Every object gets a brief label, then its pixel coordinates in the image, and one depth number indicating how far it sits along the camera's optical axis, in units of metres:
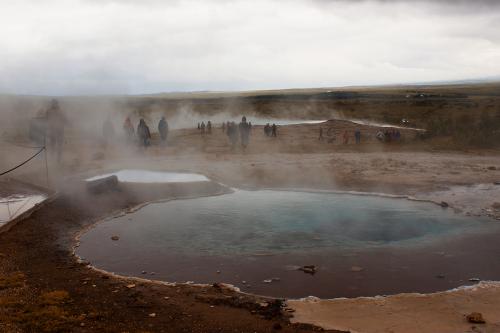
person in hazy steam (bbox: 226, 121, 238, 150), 23.78
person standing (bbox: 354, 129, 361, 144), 25.59
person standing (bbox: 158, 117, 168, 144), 23.19
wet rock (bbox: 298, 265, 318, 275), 7.59
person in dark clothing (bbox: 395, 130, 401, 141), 25.92
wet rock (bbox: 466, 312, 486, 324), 5.73
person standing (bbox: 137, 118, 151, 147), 22.34
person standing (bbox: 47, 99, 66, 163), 17.83
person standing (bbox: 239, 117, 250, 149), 23.91
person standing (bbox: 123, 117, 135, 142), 22.70
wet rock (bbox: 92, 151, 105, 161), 19.77
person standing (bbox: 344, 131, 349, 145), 25.62
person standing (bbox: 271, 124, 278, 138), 27.60
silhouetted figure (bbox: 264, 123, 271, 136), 28.03
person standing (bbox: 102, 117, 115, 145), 23.70
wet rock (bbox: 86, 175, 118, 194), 12.32
